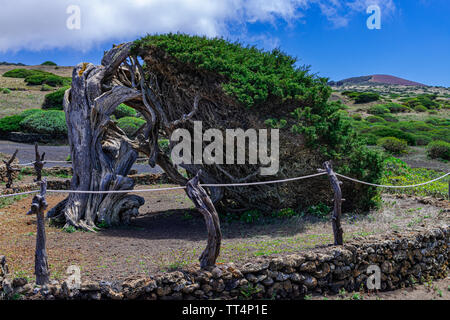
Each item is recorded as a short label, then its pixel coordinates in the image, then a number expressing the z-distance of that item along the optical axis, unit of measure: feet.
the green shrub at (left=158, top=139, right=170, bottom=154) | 75.76
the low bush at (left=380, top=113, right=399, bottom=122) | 141.69
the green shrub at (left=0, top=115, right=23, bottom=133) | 88.89
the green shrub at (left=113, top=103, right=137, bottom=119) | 107.65
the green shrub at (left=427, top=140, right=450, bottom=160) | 74.18
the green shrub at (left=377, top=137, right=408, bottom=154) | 79.71
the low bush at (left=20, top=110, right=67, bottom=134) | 88.12
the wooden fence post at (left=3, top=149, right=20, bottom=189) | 46.07
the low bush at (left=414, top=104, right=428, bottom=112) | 167.73
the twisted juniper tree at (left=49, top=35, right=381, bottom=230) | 29.12
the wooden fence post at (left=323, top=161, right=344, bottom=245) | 21.61
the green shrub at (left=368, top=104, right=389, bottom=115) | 155.84
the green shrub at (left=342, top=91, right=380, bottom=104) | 188.44
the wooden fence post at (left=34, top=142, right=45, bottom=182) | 39.24
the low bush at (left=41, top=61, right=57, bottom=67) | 225.97
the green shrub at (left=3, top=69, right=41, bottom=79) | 169.58
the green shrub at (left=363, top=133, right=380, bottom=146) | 87.19
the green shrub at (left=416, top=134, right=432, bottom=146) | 95.14
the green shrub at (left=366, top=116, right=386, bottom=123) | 137.28
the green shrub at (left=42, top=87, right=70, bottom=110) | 117.60
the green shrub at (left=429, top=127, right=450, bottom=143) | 97.55
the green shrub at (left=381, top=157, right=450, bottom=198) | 39.55
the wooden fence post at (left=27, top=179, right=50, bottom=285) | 17.80
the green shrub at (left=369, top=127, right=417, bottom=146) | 94.12
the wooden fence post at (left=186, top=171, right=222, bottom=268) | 18.60
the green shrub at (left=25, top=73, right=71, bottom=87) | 152.05
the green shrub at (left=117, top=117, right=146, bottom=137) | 85.92
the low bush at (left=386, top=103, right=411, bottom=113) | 165.90
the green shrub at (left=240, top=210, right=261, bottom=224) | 31.81
